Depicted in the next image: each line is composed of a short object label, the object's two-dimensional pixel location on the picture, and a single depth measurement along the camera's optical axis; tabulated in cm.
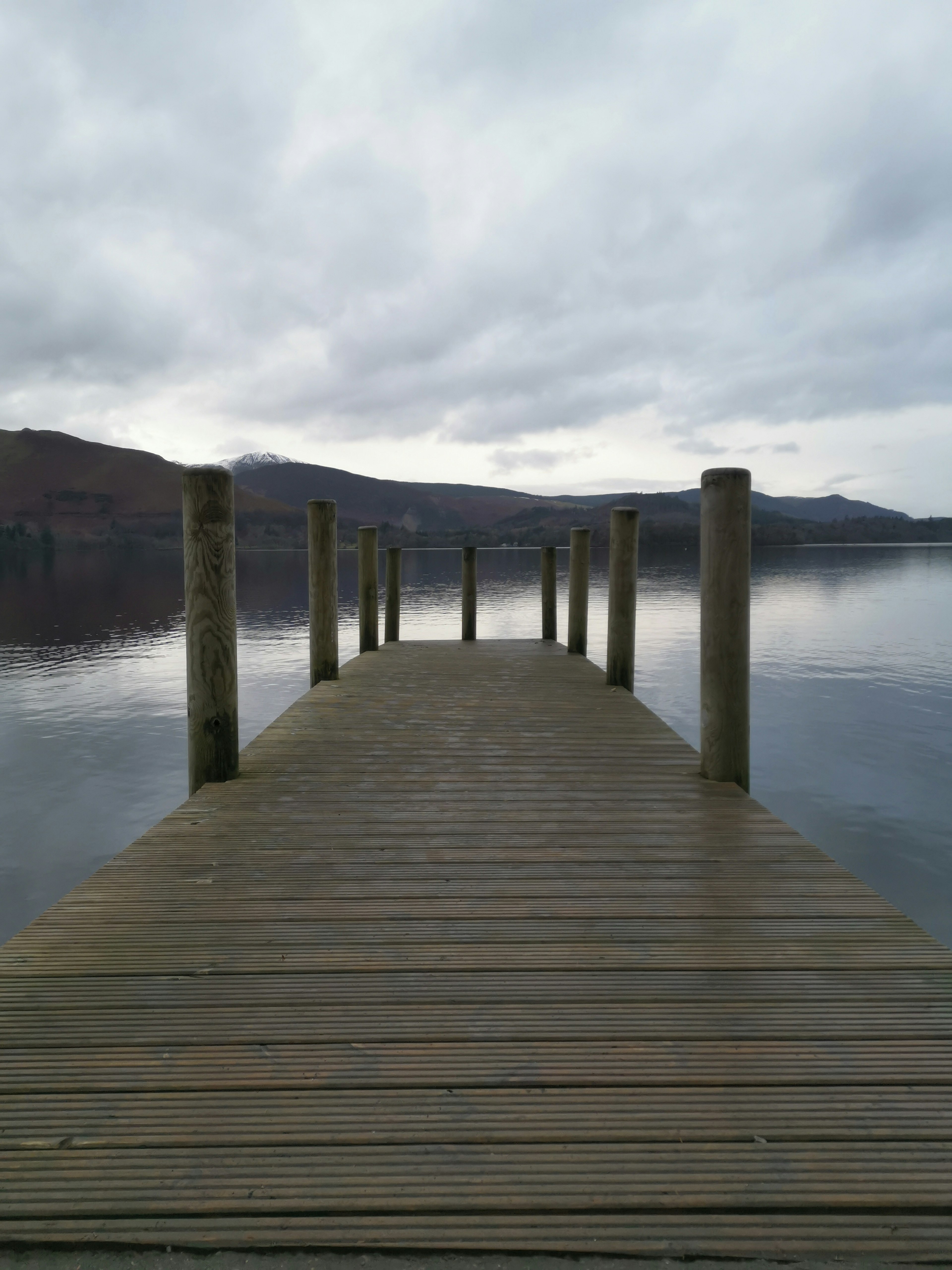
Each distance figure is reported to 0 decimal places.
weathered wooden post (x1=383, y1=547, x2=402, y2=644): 1016
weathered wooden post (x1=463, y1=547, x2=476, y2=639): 1041
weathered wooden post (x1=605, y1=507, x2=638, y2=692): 641
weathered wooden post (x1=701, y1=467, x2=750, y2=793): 388
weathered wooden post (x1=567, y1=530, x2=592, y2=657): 842
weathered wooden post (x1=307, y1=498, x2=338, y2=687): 665
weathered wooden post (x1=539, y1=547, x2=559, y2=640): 1043
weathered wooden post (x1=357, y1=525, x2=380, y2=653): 891
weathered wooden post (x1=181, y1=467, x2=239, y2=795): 387
